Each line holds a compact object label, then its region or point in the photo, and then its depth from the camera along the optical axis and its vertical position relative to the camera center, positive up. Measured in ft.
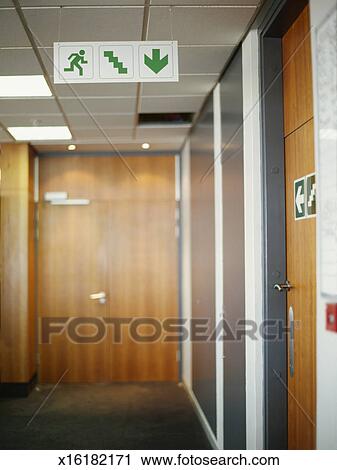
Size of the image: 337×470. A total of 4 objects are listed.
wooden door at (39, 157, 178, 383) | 17.61 -0.22
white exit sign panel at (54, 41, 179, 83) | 7.30 +2.36
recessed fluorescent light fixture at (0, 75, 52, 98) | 8.98 +2.81
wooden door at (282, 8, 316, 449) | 7.22 +0.17
